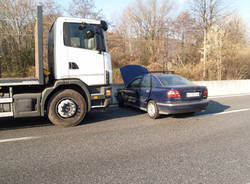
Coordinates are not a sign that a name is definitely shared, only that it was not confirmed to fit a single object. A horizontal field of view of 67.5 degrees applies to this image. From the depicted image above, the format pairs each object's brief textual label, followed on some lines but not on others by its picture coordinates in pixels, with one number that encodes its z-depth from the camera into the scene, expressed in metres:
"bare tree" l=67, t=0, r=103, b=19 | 19.02
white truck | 4.92
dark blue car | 5.74
